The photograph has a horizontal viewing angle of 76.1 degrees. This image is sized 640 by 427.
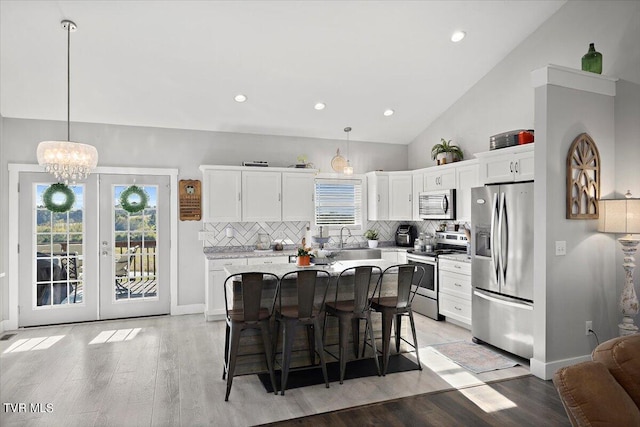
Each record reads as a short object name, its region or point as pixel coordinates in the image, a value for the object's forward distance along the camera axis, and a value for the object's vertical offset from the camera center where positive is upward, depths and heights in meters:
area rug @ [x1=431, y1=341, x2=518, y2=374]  3.93 -1.46
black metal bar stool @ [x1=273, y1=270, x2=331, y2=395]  3.34 -0.85
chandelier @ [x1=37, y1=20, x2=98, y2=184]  3.34 +0.50
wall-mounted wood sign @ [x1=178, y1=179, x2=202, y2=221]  6.02 +0.23
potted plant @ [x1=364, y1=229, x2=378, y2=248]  6.90 -0.39
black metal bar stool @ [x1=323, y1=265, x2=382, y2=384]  3.58 -0.84
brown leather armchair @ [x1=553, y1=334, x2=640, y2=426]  1.38 -0.62
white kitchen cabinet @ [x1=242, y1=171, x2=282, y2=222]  6.04 +0.29
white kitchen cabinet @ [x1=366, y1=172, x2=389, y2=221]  6.78 +0.31
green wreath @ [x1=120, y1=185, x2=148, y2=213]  5.75 +0.24
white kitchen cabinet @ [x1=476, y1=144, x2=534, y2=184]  4.21 +0.54
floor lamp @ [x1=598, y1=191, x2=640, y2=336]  3.44 -0.15
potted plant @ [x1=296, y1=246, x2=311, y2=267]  4.08 -0.43
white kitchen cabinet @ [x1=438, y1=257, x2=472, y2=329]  5.06 -0.98
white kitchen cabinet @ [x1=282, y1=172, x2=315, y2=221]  6.29 +0.30
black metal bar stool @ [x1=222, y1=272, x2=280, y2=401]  3.20 -0.84
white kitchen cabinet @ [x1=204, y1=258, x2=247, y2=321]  5.63 -1.00
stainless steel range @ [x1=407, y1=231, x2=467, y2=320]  5.64 -0.70
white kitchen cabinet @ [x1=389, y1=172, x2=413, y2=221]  6.65 +0.29
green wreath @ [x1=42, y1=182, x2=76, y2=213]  5.42 +0.25
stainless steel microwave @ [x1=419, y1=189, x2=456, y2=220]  5.76 +0.15
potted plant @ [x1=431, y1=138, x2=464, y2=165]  5.92 +0.90
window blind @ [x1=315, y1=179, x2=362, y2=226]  6.88 +0.22
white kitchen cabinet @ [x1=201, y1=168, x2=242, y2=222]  5.84 +0.30
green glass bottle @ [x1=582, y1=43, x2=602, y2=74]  3.81 +1.43
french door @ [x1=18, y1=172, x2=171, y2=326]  5.41 -0.50
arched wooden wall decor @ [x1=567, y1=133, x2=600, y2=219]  3.64 +0.32
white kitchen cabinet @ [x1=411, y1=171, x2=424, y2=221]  6.44 +0.38
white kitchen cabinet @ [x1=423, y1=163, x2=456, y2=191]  5.73 +0.53
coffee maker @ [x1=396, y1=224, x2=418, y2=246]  6.86 -0.34
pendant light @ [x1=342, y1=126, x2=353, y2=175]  6.18 +0.68
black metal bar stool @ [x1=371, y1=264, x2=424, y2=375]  3.72 -0.84
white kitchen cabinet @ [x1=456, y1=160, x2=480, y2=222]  5.38 +0.38
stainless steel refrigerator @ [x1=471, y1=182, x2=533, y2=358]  3.94 -0.53
